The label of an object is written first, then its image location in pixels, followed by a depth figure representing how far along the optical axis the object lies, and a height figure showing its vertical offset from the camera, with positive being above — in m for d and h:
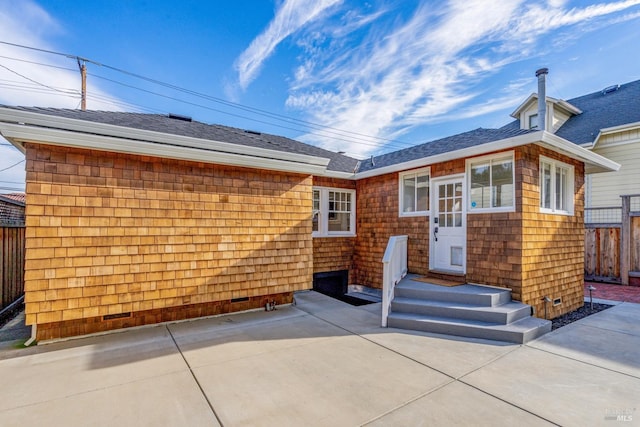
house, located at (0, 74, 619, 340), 3.96 +0.10
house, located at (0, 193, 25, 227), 5.76 +0.11
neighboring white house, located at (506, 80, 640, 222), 9.76 +3.49
